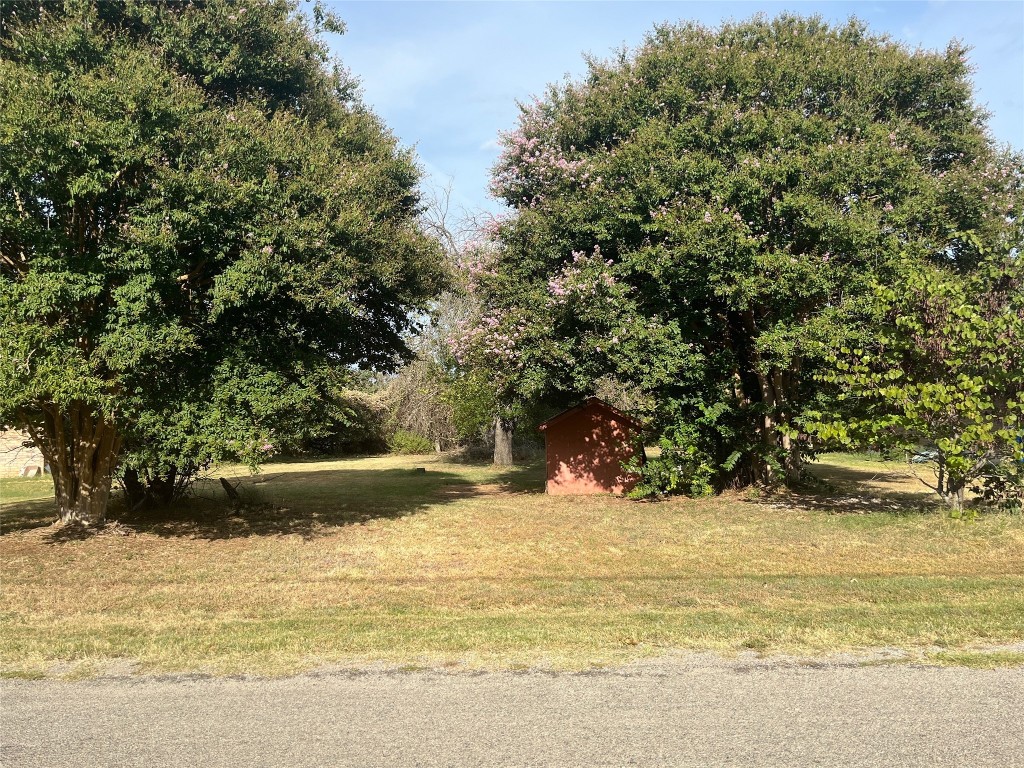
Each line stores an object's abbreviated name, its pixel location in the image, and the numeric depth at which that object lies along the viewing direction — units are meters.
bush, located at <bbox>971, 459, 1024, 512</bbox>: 11.62
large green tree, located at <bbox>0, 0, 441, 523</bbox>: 9.83
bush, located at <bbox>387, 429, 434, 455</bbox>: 40.72
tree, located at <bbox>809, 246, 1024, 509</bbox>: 10.59
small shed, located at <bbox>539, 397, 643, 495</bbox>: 19.78
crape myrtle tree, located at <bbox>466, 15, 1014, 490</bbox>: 13.08
